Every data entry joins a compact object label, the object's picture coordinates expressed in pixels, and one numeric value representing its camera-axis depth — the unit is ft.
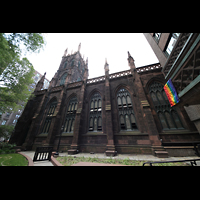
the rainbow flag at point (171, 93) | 21.88
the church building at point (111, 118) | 28.42
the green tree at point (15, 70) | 25.75
